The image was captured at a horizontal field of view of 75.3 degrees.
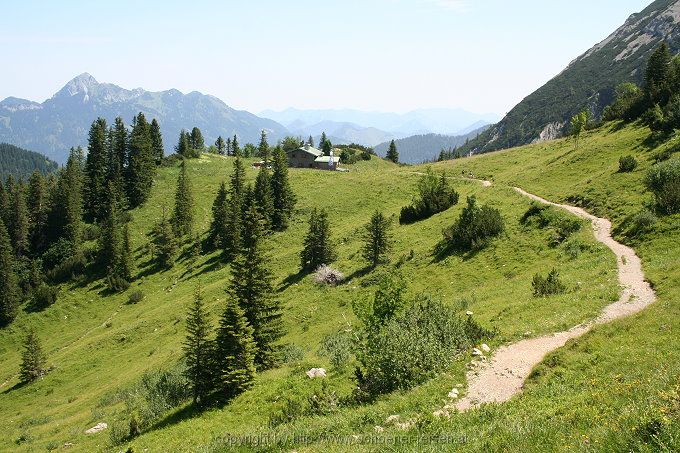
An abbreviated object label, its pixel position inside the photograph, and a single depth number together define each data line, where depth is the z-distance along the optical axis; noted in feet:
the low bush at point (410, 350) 59.00
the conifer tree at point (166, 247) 250.16
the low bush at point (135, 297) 223.92
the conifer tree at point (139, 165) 316.60
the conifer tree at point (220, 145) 551.51
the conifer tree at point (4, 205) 282.09
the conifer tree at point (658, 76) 193.26
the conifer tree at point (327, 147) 447.42
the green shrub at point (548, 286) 84.48
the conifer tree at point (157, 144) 377.30
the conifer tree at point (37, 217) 290.15
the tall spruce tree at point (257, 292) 101.35
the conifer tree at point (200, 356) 84.23
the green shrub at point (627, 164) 144.66
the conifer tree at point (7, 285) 230.48
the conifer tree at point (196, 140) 476.95
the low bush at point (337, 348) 80.69
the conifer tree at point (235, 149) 464.24
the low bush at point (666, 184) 103.35
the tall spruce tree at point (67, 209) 278.87
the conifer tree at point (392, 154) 519.19
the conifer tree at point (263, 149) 465.06
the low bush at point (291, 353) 99.65
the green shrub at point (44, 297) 237.25
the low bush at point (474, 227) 140.01
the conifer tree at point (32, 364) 167.17
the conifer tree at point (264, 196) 248.11
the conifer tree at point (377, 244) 160.45
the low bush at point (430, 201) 192.13
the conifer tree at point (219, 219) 249.34
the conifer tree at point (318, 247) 176.65
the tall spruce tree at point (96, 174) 310.24
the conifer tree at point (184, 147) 397.80
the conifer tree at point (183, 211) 273.75
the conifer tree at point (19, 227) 278.67
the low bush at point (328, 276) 158.40
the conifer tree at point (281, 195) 253.85
